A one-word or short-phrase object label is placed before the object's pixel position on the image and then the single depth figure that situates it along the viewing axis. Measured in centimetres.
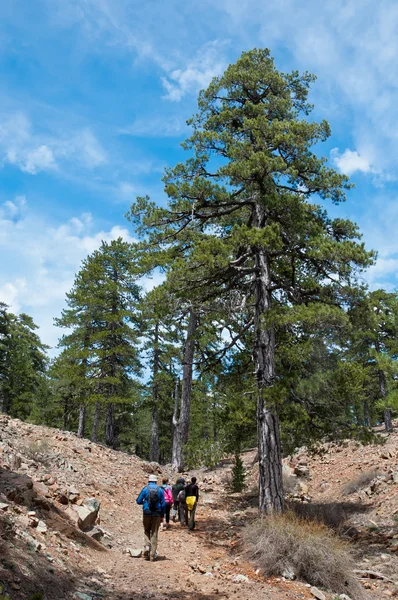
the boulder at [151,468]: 1600
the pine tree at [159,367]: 2430
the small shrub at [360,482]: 1375
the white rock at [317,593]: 615
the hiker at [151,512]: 794
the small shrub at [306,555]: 673
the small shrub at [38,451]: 1167
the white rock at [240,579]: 662
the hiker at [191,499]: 1070
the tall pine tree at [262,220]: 953
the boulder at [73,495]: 906
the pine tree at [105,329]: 2117
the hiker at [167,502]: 1081
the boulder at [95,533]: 800
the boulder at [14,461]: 943
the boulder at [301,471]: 1733
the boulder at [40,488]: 843
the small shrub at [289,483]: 1557
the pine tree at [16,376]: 2867
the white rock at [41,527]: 662
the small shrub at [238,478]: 1548
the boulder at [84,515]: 802
